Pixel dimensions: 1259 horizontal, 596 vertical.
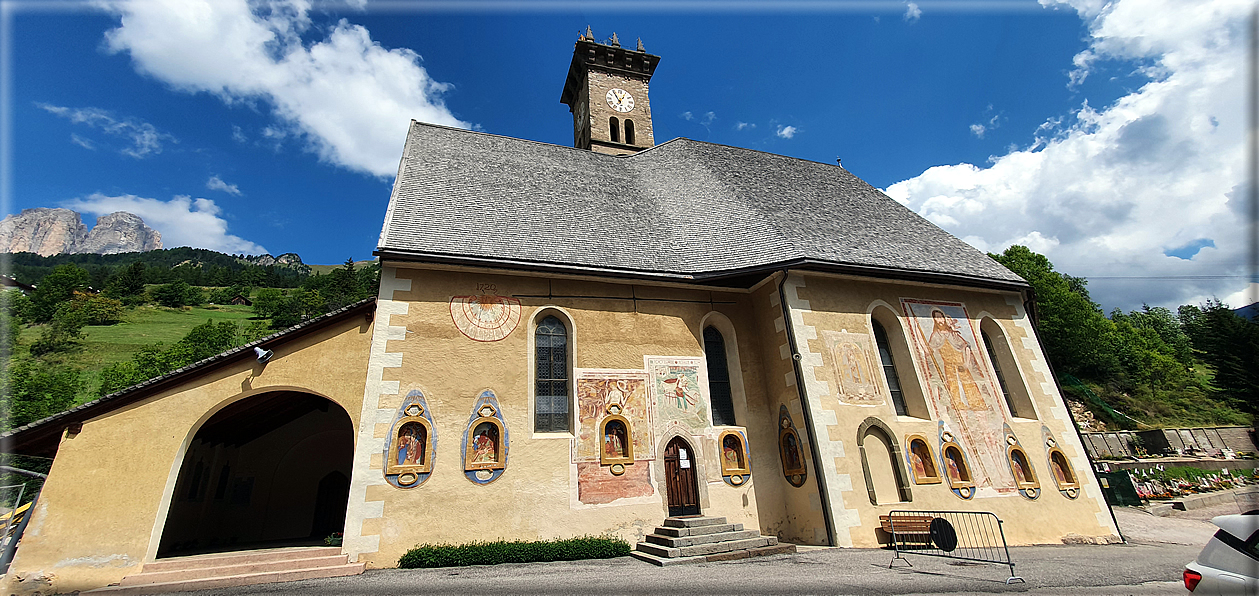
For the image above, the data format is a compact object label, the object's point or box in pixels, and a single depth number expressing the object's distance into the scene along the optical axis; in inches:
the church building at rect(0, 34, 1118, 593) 321.7
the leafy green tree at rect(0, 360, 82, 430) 1216.8
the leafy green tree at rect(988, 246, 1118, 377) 1305.4
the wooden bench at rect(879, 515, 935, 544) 359.9
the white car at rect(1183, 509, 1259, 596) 150.4
